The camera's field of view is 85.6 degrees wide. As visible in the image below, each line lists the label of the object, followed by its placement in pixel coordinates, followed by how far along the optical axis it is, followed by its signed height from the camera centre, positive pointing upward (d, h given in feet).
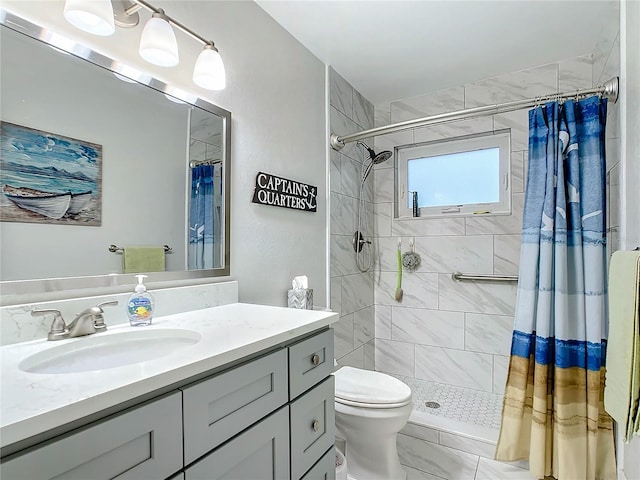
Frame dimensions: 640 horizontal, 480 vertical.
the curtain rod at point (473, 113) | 5.35 +2.34
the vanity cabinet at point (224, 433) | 1.86 -1.33
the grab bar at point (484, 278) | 7.85 -0.82
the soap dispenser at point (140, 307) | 3.57 -0.68
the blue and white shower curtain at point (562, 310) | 5.33 -1.08
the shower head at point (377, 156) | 8.32 +2.12
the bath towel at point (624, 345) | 3.28 -1.03
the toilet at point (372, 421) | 5.36 -2.82
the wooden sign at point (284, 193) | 5.66 +0.89
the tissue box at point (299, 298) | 6.05 -0.97
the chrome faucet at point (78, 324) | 3.05 -0.75
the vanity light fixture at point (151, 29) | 3.20 +2.19
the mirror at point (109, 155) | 3.04 +1.04
